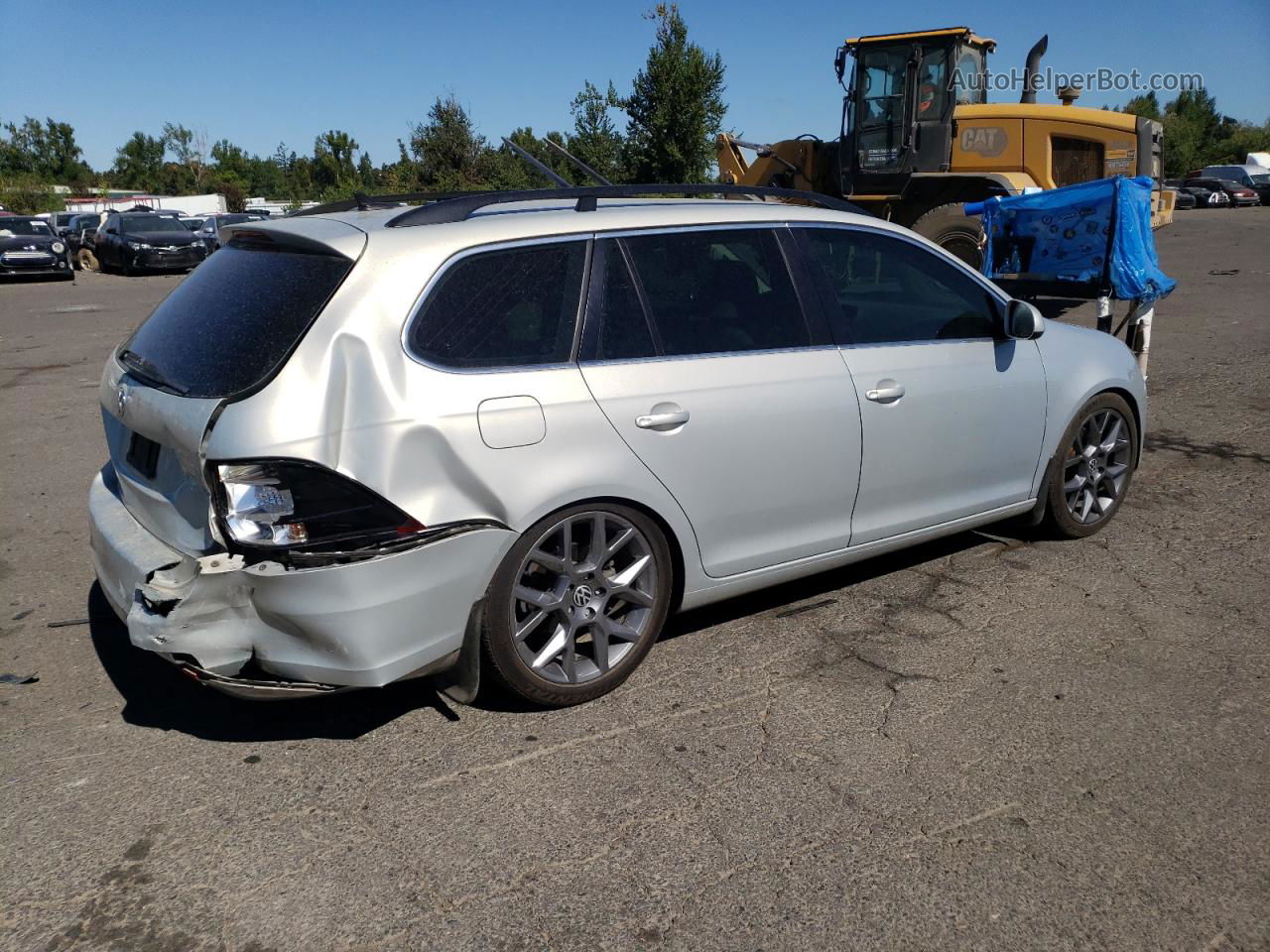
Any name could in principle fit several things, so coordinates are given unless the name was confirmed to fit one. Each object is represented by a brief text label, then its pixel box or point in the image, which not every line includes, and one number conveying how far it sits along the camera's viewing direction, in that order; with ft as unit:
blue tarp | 24.81
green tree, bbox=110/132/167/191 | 318.65
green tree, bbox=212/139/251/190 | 349.66
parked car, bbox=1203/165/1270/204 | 145.38
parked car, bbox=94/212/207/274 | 81.78
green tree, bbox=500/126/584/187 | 106.73
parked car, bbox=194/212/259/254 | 87.22
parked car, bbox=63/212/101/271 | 96.58
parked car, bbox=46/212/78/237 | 112.88
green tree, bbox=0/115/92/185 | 300.40
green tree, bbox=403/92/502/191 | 112.57
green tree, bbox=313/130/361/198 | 262.67
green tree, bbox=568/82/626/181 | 108.06
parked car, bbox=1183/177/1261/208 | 142.72
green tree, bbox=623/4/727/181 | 103.14
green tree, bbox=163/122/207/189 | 284.41
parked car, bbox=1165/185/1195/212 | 141.90
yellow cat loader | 45.62
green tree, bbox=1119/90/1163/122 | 241.94
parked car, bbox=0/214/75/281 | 78.12
